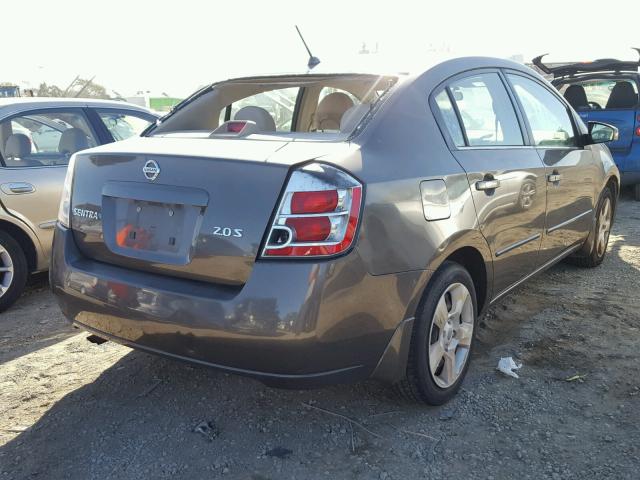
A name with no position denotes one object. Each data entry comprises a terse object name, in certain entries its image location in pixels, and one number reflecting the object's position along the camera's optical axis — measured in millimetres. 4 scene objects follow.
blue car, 7781
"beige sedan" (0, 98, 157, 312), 4344
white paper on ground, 3208
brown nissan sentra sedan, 2193
